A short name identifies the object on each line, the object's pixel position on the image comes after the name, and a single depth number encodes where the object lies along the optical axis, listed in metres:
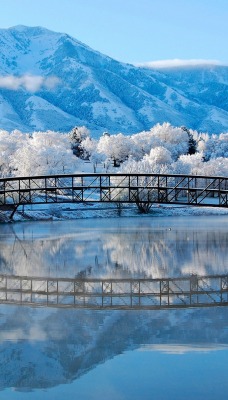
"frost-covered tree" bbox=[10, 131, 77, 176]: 123.69
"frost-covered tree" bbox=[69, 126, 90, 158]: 174.25
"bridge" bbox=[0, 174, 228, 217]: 99.67
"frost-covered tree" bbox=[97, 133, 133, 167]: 157.38
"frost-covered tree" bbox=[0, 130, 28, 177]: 132.43
